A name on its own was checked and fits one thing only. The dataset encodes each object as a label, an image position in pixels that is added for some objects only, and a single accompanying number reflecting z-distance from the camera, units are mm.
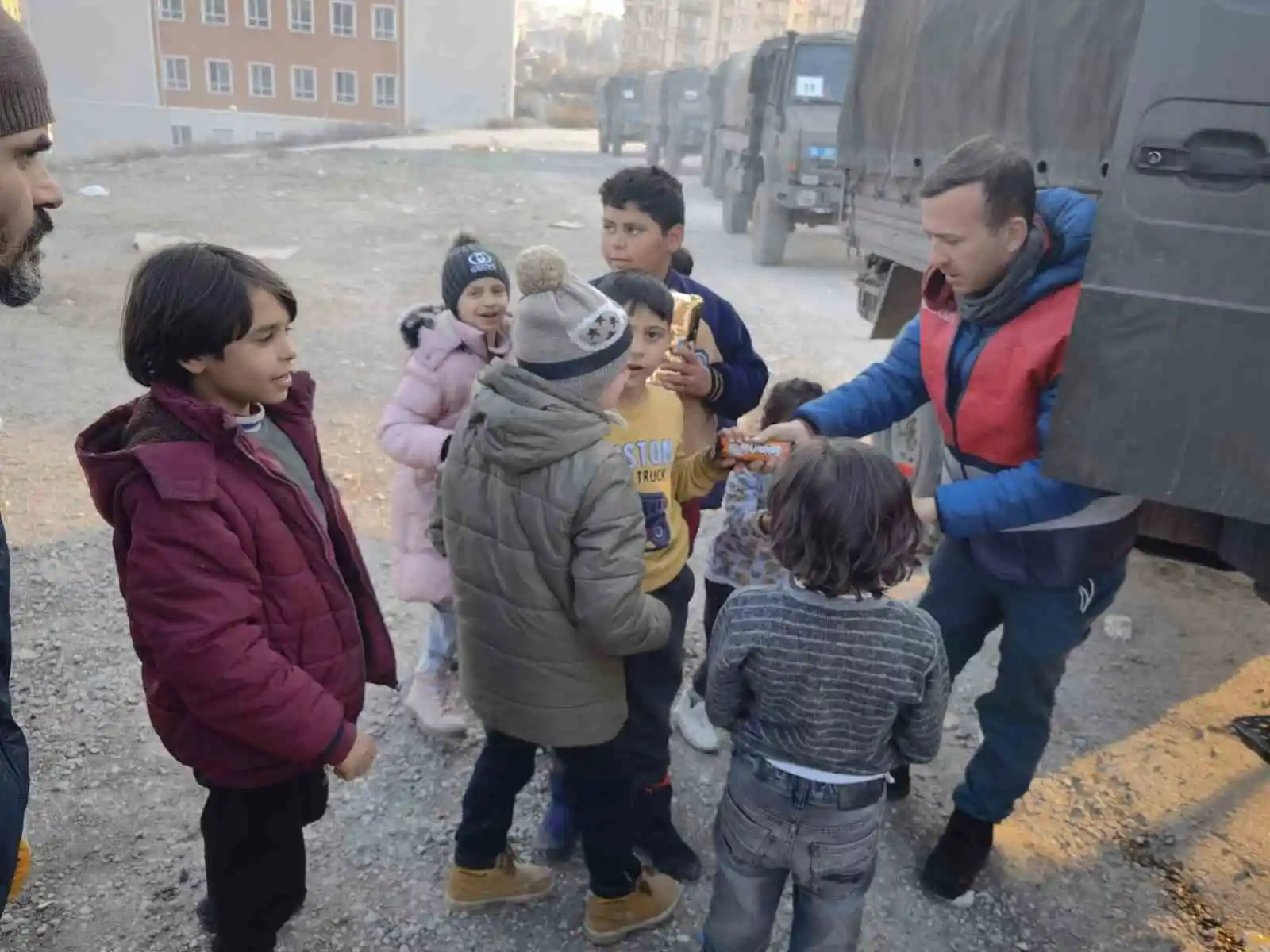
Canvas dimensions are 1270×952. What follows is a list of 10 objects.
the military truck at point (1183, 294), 1773
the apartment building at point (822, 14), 54750
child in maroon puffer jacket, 1618
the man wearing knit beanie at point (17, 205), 1194
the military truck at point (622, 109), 25141
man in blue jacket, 2072
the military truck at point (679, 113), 20391
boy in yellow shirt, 2217
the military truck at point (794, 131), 11023
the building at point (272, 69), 35625
